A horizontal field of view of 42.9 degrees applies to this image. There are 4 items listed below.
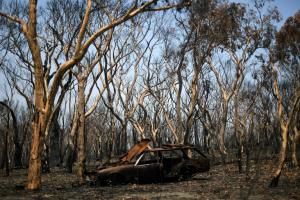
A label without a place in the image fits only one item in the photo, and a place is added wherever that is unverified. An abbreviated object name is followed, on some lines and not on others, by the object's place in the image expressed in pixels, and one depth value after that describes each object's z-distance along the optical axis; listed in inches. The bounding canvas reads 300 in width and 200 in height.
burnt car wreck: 530.8
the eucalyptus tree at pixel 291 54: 898.7
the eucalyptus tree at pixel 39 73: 435.8
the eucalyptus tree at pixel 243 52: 1039.6
